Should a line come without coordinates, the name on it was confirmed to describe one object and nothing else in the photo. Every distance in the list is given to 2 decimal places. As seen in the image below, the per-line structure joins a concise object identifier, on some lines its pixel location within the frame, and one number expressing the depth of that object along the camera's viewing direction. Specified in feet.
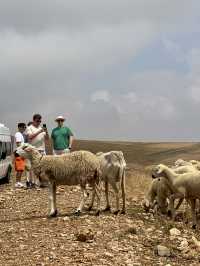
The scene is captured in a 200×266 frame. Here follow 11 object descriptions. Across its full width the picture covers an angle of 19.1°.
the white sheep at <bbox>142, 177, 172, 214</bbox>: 52.37
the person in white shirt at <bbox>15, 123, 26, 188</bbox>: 64.08
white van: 72.02
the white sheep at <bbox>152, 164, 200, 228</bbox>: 48.16
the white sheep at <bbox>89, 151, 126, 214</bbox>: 49.32
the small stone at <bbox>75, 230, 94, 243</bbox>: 39.52
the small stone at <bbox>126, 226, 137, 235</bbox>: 42.93
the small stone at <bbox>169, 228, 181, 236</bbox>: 44.46
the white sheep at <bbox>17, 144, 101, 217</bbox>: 47.19
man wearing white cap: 59.11
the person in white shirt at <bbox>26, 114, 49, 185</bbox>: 61.46
